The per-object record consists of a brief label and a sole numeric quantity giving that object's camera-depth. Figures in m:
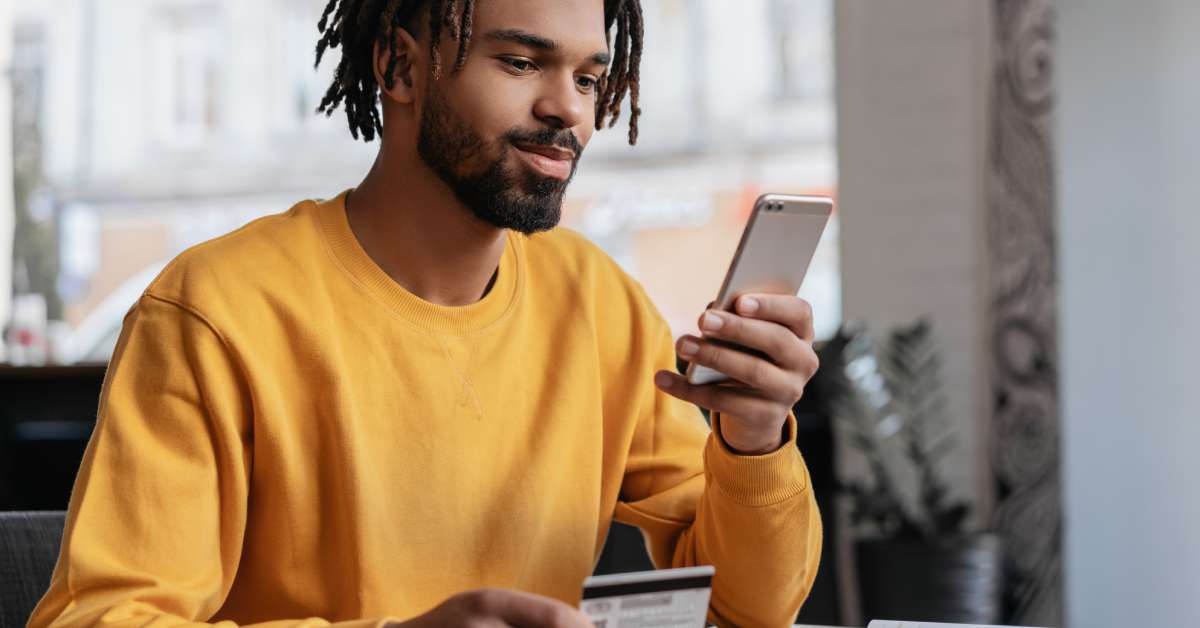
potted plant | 2.79
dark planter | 2.77
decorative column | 3.12
